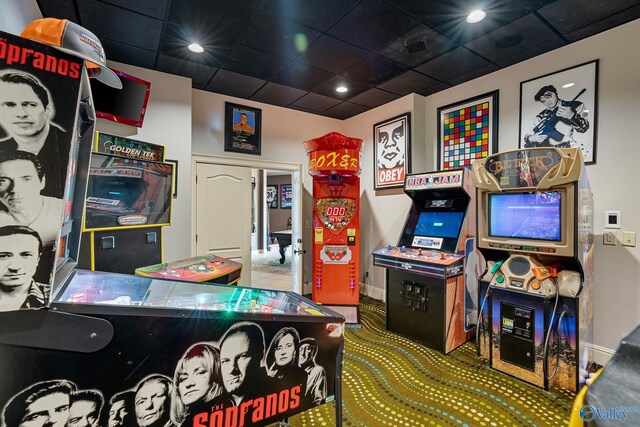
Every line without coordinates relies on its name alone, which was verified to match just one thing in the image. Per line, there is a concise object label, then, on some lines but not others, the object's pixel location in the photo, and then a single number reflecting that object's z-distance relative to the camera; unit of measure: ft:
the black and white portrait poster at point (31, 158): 2.12
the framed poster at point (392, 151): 13.04
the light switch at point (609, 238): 8.23
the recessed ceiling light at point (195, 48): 8.87
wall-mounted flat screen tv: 8.93
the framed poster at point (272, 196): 33.50
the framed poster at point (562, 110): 8.54
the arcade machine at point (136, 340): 2.41
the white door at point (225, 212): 12.41
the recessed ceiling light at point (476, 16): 7.39
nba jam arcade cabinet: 9.34
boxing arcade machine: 12.20
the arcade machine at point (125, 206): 6.77
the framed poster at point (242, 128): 12.89
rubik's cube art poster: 10.84
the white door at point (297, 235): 14.89
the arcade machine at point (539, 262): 7.06
